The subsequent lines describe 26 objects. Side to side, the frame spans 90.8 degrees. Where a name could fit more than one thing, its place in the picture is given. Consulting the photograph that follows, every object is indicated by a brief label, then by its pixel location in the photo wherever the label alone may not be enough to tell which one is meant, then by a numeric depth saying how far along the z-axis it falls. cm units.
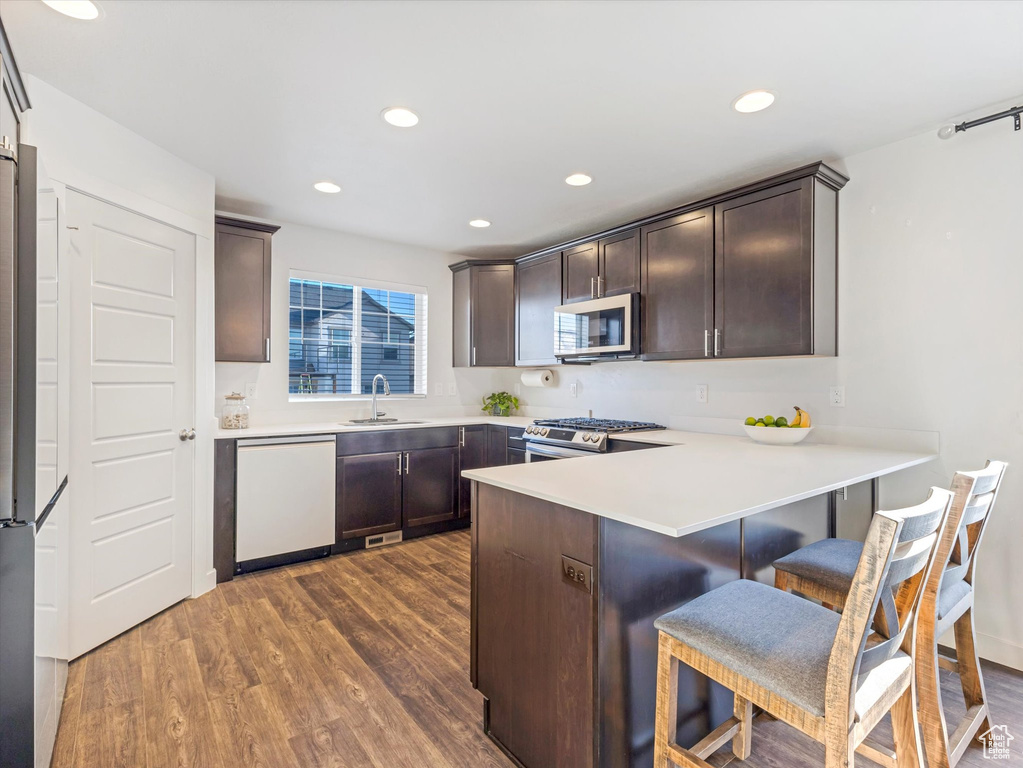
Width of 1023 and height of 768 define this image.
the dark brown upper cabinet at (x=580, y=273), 373
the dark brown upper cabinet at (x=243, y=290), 336
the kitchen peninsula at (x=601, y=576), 135
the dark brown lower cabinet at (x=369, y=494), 361
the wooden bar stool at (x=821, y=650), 103
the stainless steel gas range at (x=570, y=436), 334
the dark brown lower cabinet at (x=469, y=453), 420
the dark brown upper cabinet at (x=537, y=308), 409
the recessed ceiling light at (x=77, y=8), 165
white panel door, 231
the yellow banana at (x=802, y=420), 271
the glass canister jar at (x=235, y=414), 351
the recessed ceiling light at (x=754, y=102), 212
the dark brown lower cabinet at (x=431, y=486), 393
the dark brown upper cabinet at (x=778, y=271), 258
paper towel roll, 457
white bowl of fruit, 264
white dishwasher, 319
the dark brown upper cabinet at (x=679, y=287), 301
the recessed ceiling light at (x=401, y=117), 226
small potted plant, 490
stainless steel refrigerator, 128
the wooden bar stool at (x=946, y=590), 144
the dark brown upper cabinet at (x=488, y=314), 454
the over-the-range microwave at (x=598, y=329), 339
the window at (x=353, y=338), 406
